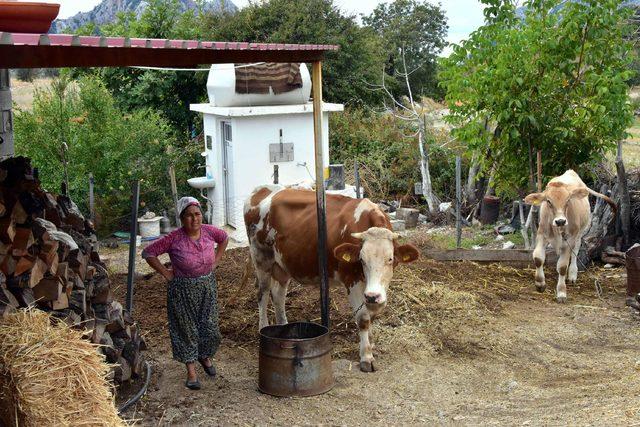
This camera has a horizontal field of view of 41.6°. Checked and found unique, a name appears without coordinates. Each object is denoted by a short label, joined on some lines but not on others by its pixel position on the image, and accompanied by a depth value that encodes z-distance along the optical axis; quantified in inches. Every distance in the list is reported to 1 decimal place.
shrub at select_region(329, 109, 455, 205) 754.8
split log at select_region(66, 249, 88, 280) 282.0
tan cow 434.0
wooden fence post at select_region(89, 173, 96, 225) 521.7
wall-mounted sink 626.3
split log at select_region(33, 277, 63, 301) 260.7
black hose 273.7
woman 296.2
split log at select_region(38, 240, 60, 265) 263.9
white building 599.5
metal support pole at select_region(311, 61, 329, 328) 304.0
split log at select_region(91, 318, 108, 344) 284.5
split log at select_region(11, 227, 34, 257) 256.7
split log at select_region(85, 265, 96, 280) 291.3
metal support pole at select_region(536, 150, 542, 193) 505.7
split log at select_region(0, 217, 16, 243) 255.8
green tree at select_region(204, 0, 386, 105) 910.4
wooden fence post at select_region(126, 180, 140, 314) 335.0
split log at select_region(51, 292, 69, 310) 264.5
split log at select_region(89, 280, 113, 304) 296.8
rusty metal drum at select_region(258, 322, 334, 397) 295.7
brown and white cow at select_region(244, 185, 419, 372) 310.3
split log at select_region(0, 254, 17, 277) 250.7
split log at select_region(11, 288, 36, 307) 251.8
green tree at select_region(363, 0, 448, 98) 1285.7
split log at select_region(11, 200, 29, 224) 265.3
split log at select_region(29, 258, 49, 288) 255.0
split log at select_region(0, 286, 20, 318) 226.3
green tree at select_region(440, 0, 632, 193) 500.1
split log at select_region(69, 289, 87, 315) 276.5
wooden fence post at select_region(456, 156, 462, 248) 513.9
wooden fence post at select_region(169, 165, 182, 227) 442.1
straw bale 190.9
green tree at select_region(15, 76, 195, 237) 622.5
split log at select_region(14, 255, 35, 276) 252.4
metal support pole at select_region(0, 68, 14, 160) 419.8
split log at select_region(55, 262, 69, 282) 269.6
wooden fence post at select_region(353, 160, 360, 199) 529.0
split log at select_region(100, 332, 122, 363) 289.4
